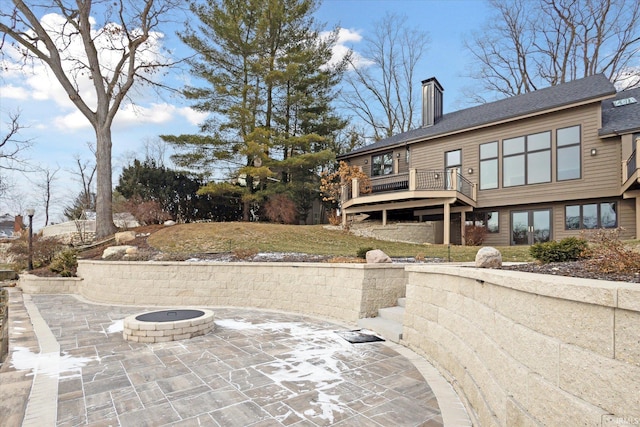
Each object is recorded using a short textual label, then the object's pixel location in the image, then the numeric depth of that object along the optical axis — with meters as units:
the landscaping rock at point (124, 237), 12.46
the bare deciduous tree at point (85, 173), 29.42
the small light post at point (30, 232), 12.34
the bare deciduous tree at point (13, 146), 18.12
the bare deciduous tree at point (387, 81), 24.56
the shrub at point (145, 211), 15.95
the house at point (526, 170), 11.52
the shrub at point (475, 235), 14.05
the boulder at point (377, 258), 6.71
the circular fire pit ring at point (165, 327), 5.27
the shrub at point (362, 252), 7.51
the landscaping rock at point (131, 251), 10.10
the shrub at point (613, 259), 2.46
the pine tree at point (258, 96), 18.72
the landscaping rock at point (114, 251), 10.40
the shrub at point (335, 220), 17.22
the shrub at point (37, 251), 13.21
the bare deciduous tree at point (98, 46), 13.79
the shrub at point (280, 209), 18.08
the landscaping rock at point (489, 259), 4.20
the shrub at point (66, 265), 11.21
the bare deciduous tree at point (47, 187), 30.89
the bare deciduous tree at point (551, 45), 18.19
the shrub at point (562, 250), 4.35
